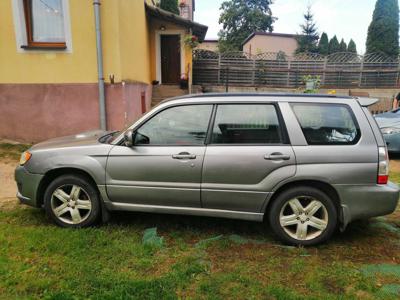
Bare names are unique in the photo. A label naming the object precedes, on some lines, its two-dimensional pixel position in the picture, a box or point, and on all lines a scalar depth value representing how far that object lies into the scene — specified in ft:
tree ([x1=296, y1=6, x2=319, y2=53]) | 103.40
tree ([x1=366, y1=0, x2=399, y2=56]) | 83.41
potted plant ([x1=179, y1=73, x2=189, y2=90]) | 47.98
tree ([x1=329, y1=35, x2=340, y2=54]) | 105.91
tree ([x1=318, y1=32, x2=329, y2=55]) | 104.88
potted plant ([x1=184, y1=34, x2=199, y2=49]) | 47.21
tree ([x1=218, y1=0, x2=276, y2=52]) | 125.29
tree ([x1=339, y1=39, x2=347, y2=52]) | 106.04
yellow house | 27.35
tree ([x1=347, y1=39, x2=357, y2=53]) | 108.27
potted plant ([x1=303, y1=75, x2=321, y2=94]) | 47.34
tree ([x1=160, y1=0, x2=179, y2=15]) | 66.95
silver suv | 11.29
